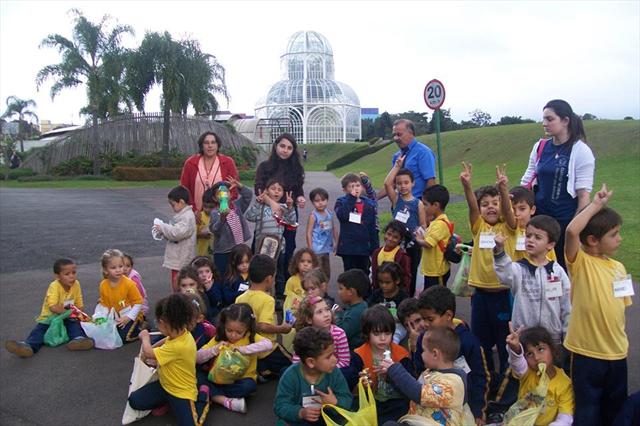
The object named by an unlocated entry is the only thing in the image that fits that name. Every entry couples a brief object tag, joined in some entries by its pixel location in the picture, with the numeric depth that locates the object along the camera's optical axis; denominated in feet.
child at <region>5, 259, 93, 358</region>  17.19
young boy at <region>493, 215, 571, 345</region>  12.64
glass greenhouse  218.18
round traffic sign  31.35
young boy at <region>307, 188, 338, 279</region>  21.57
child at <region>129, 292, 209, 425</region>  12.84
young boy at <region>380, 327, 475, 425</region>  10.48
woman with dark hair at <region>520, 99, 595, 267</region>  14.98
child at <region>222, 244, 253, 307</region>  18.51
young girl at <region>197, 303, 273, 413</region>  13.94
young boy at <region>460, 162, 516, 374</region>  14.40
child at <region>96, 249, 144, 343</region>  18.30
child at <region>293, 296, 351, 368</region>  13.55
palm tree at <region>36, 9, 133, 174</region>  103.50
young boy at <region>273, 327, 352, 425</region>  11.46
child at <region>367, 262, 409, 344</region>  17.02
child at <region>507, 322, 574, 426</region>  11.57
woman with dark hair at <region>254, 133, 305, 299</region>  21.44
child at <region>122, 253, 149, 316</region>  19.43
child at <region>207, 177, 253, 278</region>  20.94
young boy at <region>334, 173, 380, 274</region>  20.49
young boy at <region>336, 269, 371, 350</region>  15.24
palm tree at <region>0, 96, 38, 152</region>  166.50
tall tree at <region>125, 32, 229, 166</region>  104.63
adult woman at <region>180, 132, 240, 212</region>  21.80
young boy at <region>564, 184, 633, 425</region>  11.02
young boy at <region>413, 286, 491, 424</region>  12.25
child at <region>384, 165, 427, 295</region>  18.88
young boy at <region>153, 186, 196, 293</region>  20.27
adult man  19.89
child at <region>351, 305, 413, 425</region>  12.64
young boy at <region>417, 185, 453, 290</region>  17.02
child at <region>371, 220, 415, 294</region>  18.60
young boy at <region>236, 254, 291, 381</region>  15.38
